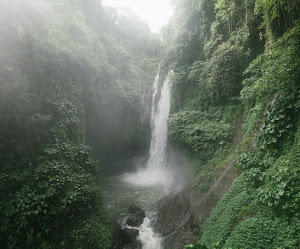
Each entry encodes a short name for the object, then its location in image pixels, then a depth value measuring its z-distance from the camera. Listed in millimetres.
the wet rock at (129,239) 6722
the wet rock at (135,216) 7930
